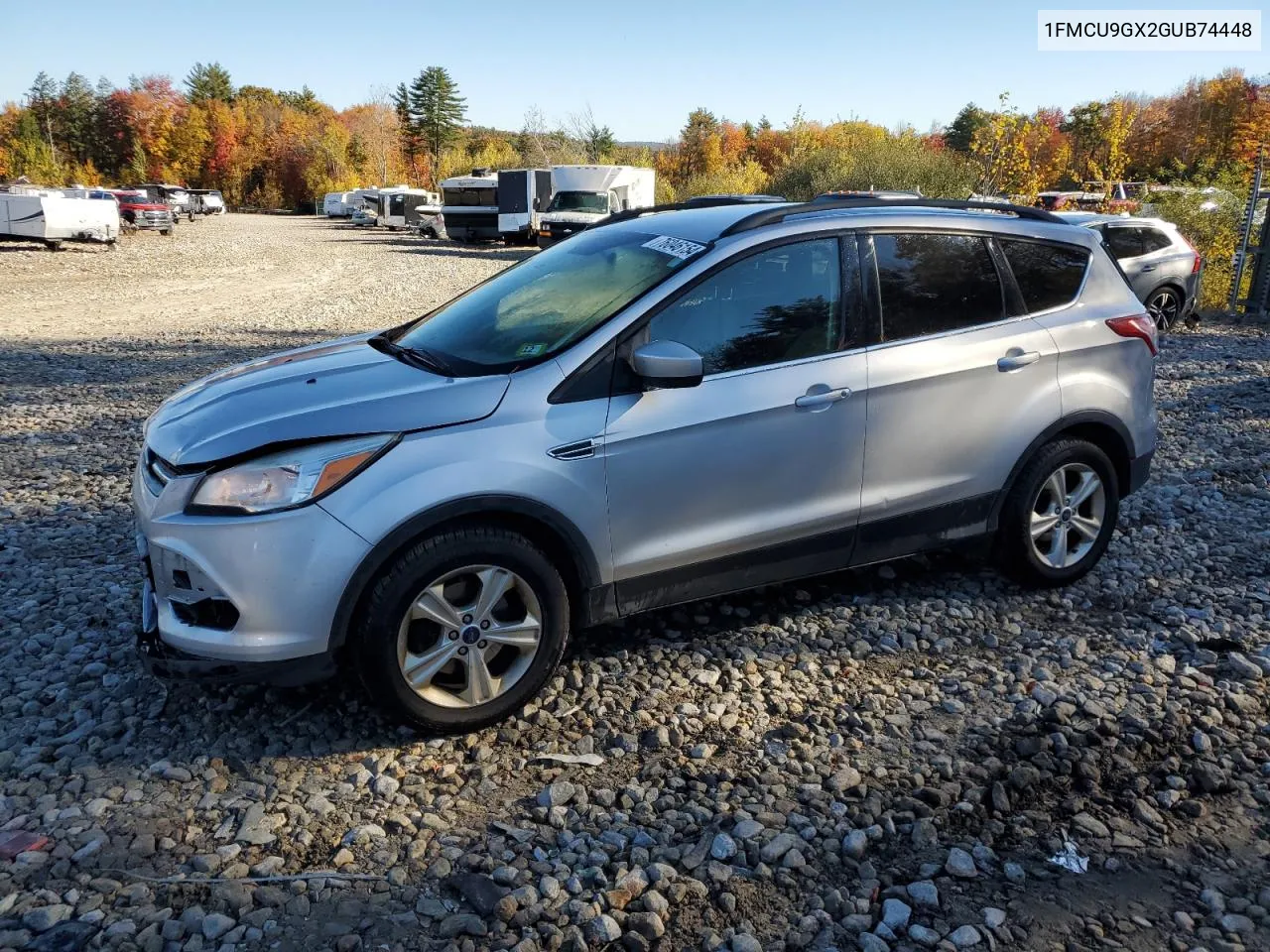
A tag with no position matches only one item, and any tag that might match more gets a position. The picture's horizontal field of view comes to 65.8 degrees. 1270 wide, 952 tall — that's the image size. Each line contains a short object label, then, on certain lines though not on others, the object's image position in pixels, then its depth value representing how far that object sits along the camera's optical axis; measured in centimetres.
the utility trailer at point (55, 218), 2791
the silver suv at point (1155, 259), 1362
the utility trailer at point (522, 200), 3400
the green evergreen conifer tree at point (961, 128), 8106
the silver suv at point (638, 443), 327
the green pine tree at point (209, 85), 11975
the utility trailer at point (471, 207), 3891
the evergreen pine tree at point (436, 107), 9925
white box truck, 3111
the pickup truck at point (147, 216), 4303
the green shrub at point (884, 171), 2675
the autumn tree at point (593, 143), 6081
